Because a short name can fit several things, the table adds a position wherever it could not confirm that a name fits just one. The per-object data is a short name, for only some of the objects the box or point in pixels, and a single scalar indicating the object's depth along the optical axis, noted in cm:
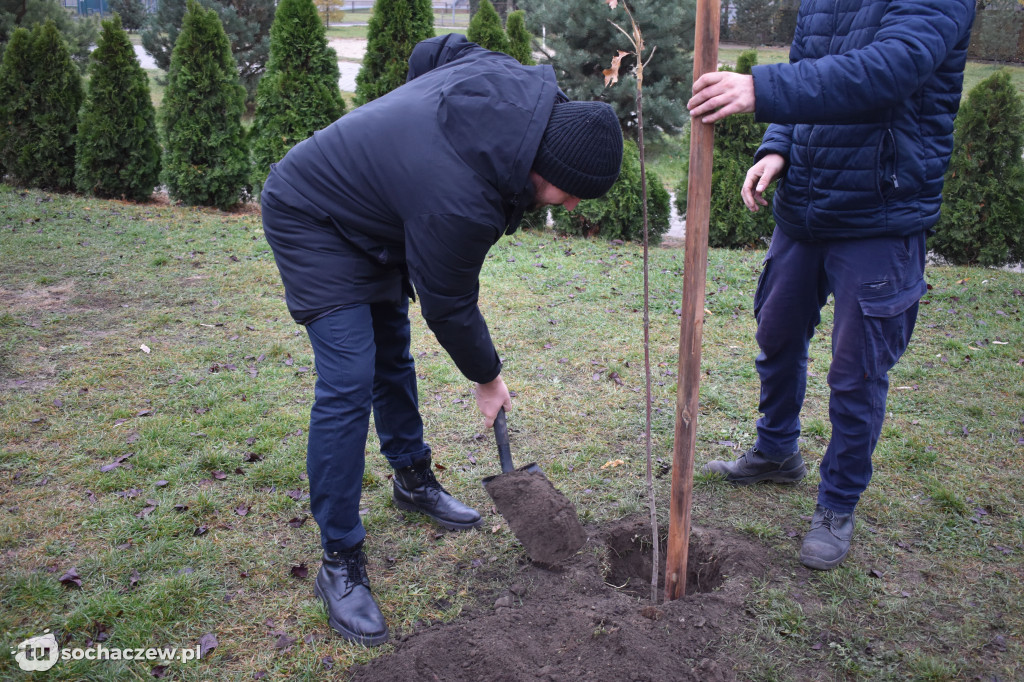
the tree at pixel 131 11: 2406
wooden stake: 213
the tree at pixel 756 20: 2291
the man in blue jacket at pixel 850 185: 219
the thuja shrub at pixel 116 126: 841
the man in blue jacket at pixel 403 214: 212
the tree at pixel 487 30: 853
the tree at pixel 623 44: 1266
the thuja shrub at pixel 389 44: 841
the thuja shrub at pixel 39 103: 857
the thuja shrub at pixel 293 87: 824
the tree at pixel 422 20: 850
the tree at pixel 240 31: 1587
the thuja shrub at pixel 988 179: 702
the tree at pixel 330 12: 2732
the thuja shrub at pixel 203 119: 834
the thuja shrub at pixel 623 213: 820
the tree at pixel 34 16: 1438
